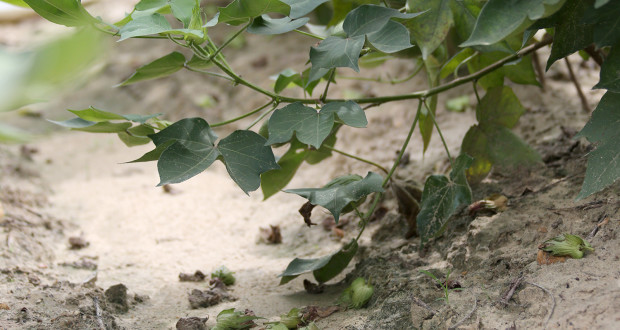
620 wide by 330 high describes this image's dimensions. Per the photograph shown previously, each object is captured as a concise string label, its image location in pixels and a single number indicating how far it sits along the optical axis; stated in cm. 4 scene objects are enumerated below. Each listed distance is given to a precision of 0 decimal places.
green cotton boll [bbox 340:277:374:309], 138
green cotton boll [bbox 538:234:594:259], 132
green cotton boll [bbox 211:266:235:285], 148
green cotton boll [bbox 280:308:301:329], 137
